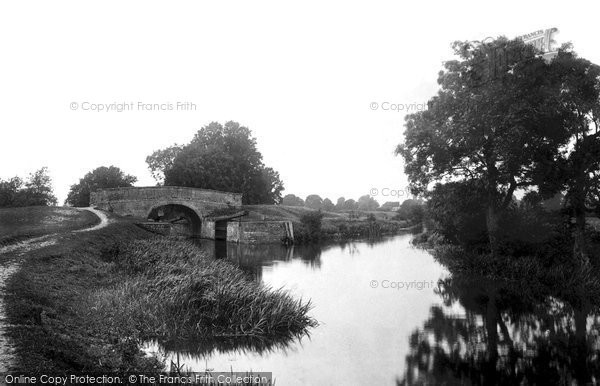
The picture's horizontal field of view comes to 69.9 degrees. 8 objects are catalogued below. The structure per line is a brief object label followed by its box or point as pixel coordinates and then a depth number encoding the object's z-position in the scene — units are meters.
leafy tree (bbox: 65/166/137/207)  61.00
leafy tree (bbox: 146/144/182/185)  60.84
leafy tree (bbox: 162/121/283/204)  53.00
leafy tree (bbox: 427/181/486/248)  22.02
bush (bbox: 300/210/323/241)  41.91
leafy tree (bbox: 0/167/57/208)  46.36
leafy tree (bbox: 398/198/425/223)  65.25
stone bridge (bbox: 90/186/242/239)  41.09
